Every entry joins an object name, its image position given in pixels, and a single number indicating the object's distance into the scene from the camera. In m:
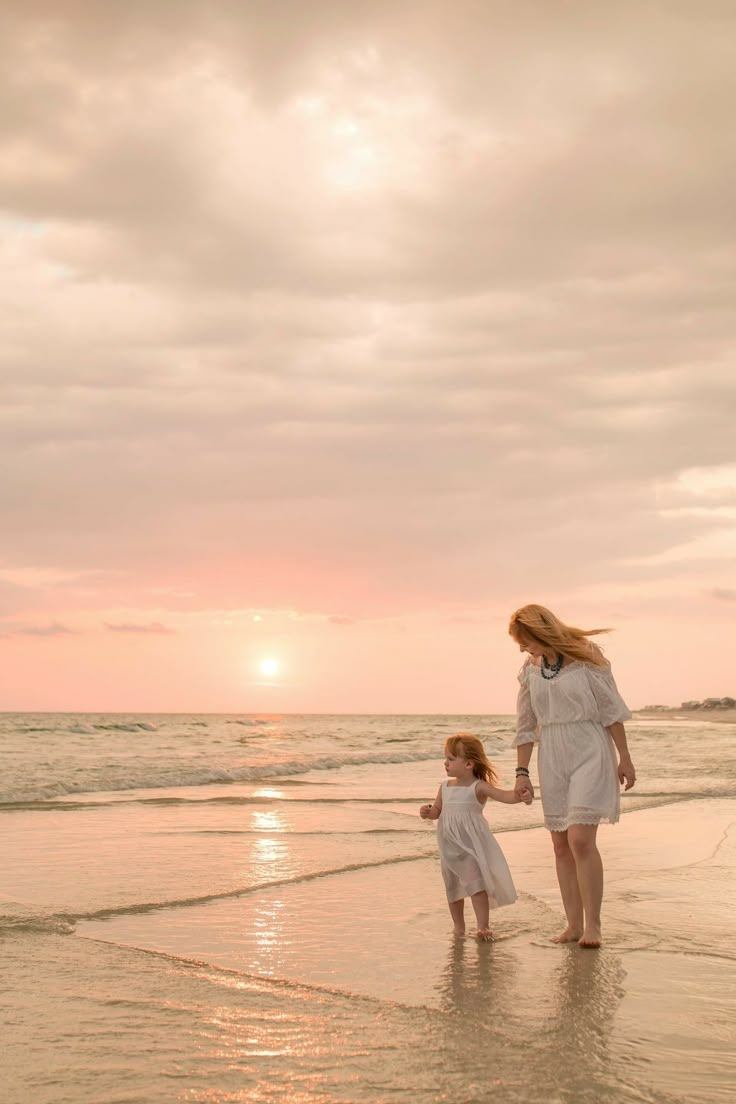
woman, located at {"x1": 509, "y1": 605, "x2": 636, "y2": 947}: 5.78
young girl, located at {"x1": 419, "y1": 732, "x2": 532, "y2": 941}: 5.98
